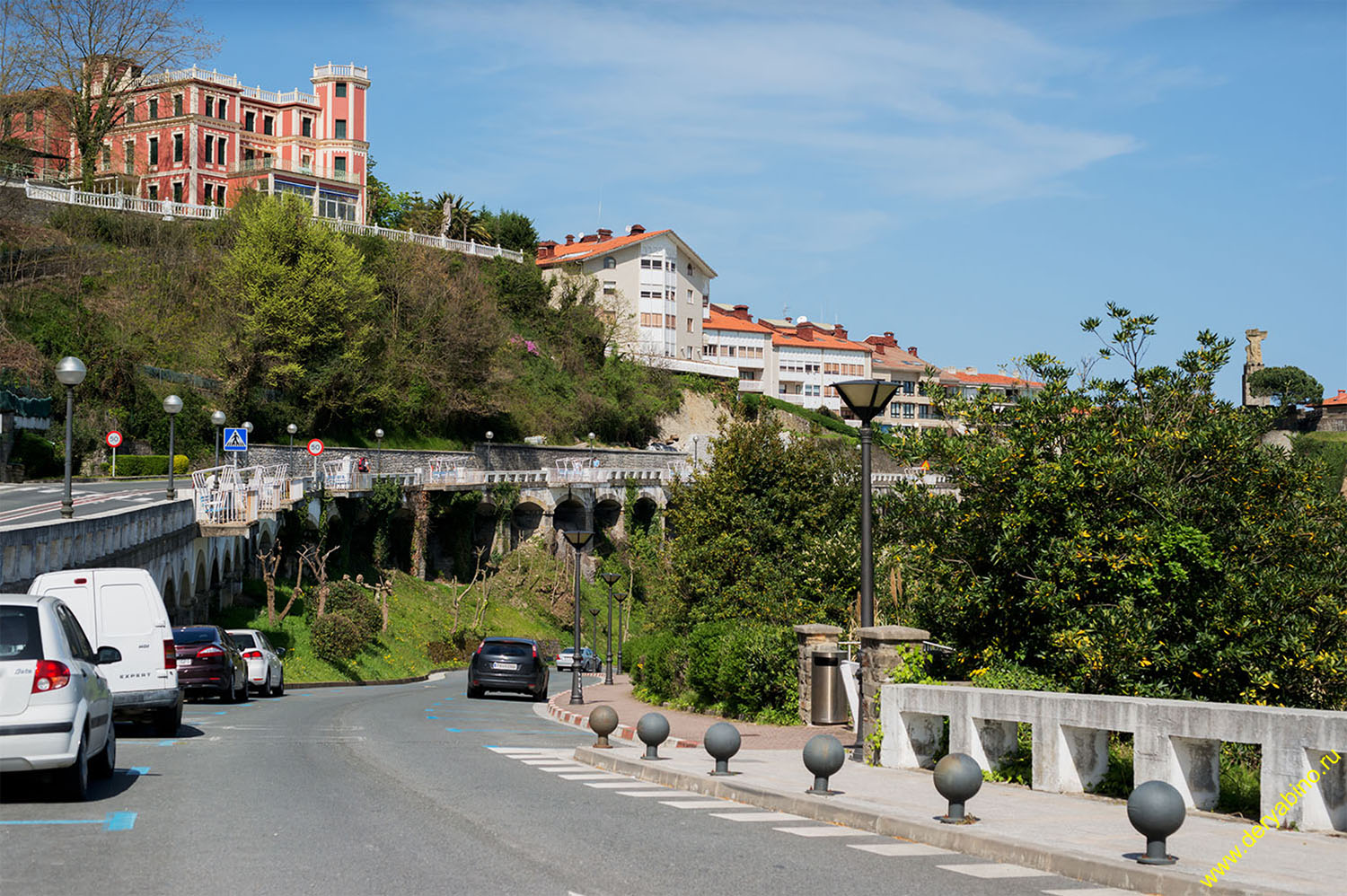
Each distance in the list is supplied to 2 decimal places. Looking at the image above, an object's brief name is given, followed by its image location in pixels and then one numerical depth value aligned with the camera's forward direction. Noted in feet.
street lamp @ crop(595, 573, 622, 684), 125.38
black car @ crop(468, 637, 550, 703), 103.65
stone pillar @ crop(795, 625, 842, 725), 65.41
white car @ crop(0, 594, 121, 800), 35.40
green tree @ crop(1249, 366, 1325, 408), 478.59
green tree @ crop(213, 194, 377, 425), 220.84
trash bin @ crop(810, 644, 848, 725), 65.46
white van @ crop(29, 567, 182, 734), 57.77
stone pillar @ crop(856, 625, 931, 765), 50.52
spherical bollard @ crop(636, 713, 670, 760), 49.96
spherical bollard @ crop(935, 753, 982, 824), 33.86
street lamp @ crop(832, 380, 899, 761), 51.93
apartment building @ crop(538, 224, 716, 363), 369.71
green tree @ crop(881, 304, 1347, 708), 55.83
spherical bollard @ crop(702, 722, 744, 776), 44.73
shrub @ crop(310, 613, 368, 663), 139.85
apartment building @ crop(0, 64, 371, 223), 285.23
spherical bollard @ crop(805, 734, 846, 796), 39.58
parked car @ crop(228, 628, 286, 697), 97.40
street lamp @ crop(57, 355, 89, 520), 80.18
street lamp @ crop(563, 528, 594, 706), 91.23
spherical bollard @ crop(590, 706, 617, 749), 55.72
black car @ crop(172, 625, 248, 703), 83.92
